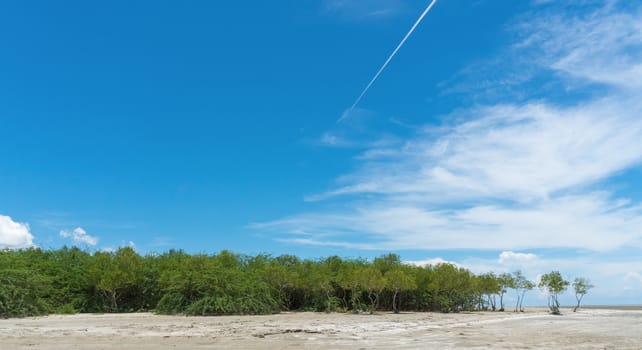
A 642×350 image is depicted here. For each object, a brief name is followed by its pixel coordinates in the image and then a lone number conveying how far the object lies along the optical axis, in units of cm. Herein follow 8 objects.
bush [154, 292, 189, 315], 3559
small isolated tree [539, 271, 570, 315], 5962
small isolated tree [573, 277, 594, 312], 6194
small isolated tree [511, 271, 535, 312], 6372
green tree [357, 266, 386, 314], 4241
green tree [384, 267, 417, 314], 4438
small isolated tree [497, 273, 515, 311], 6247
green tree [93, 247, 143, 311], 3762
